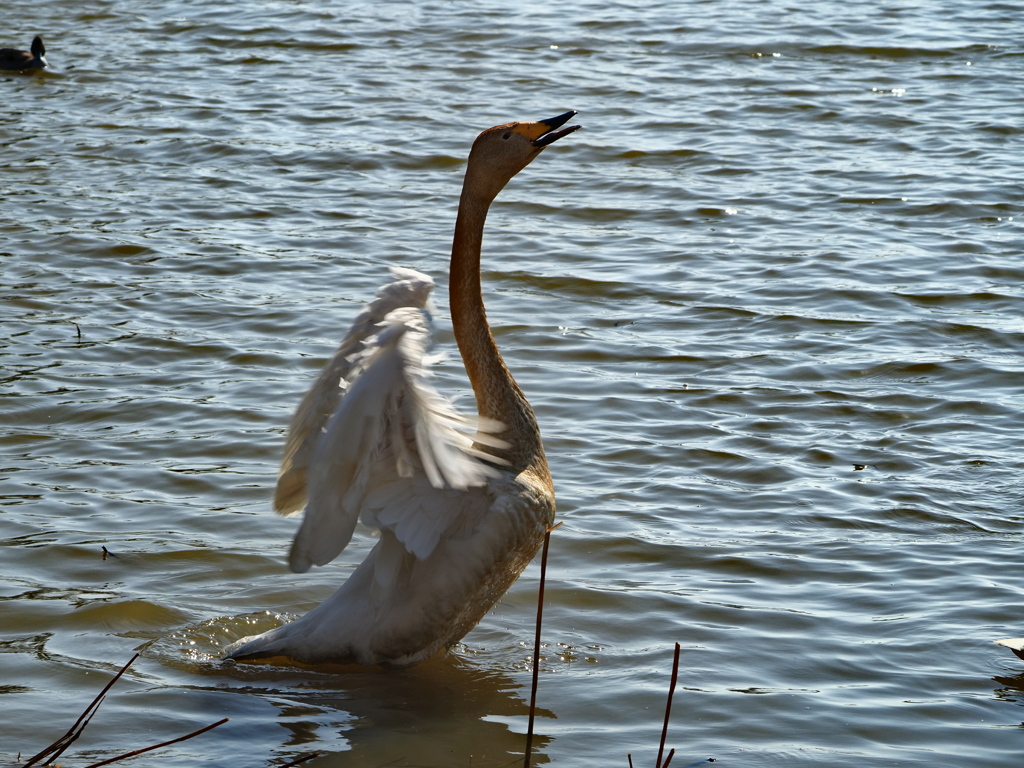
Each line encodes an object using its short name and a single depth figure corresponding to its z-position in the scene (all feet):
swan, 26.20
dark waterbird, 97.22
